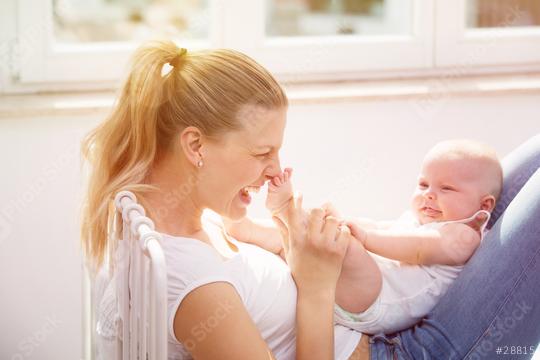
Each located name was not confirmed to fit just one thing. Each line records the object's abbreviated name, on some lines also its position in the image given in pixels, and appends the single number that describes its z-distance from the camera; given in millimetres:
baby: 1888
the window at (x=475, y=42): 2641
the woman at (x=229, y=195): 1741
